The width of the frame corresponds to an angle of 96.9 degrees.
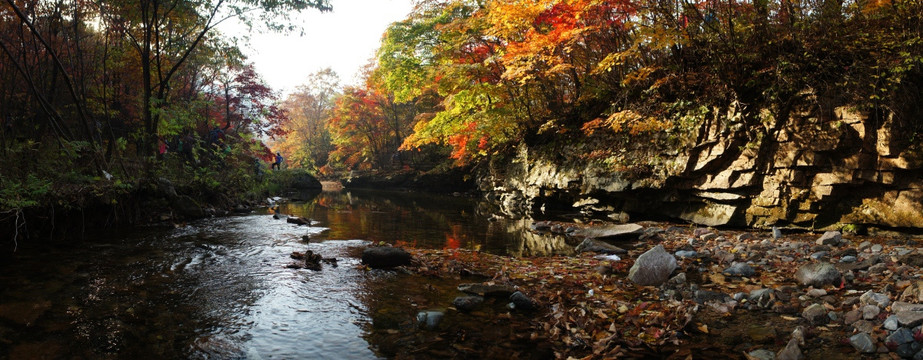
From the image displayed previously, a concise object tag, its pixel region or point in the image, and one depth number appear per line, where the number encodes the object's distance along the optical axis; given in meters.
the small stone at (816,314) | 3.91
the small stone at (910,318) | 3.34
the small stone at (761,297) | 4.48
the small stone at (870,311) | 3.74
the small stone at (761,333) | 3.71
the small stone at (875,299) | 3.92
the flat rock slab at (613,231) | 9.31
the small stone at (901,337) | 3.23
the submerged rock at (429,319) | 4.22
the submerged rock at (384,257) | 6.56
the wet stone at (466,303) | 4.70
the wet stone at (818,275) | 4.89
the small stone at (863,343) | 3.28
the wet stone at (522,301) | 4.66
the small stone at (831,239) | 7.05
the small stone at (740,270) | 5.78
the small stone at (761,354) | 3.35
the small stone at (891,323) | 3.42
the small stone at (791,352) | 3.24
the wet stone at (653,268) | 5.57
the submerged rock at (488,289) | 5.11
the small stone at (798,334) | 3.52
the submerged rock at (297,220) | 11.48
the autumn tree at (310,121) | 43.03
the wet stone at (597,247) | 7.89
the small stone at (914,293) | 3.85
